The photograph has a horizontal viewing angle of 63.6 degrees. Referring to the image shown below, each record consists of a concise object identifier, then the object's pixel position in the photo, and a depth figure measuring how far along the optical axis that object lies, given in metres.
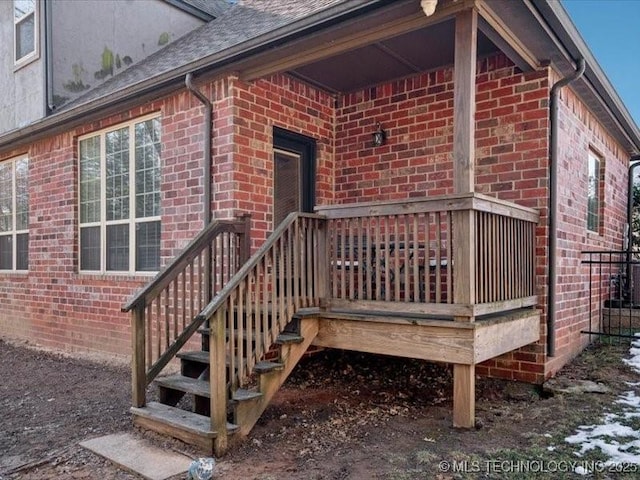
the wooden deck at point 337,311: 3.74
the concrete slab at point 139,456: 3.30
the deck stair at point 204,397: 3.71
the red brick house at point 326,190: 3.90
